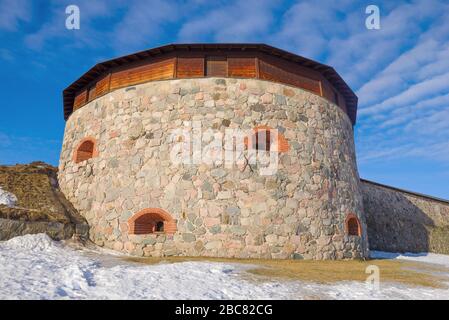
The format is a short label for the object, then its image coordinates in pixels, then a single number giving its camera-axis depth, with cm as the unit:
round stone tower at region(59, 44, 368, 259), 886
